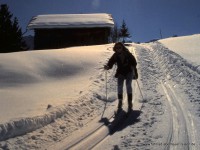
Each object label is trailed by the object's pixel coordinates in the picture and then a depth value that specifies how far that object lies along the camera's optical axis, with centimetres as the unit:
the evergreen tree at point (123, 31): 5918
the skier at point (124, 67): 687
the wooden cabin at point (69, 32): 2607
